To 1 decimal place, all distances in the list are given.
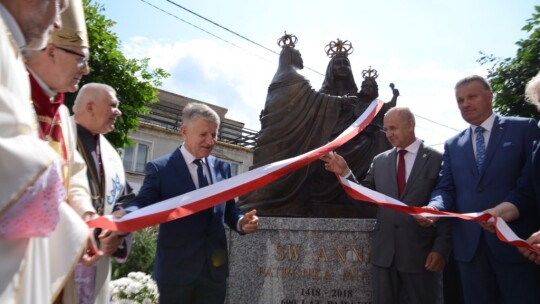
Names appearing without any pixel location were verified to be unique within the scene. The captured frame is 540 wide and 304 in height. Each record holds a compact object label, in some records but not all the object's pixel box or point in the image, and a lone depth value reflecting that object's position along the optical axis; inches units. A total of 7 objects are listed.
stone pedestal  186.9
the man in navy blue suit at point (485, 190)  131.3
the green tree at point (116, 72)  406.3
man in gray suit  153.0
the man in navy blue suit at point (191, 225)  130.0
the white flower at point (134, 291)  192.3
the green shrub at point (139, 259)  301.0
